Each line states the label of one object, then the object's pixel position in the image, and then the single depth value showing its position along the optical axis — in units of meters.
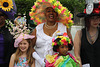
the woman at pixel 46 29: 3.23
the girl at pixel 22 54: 3.07
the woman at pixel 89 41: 2.80
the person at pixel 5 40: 3.16
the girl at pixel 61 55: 2.68
